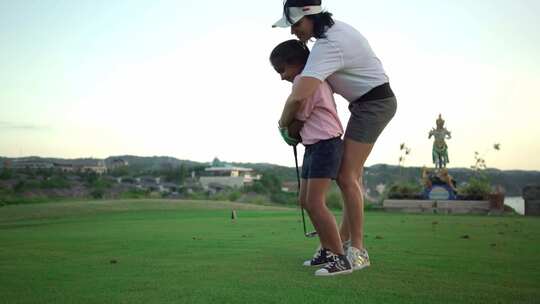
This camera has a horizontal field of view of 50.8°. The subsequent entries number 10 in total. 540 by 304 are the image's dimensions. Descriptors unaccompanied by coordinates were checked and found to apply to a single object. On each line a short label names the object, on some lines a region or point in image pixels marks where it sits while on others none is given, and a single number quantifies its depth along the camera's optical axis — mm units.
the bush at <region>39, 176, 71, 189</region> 28859
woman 3682
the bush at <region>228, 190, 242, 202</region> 30409
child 3750
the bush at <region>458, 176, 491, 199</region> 20688
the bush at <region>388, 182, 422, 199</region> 22016
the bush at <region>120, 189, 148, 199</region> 27562
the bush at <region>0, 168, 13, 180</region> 29052
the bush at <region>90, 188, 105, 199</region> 30112
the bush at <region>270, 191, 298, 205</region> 31623
